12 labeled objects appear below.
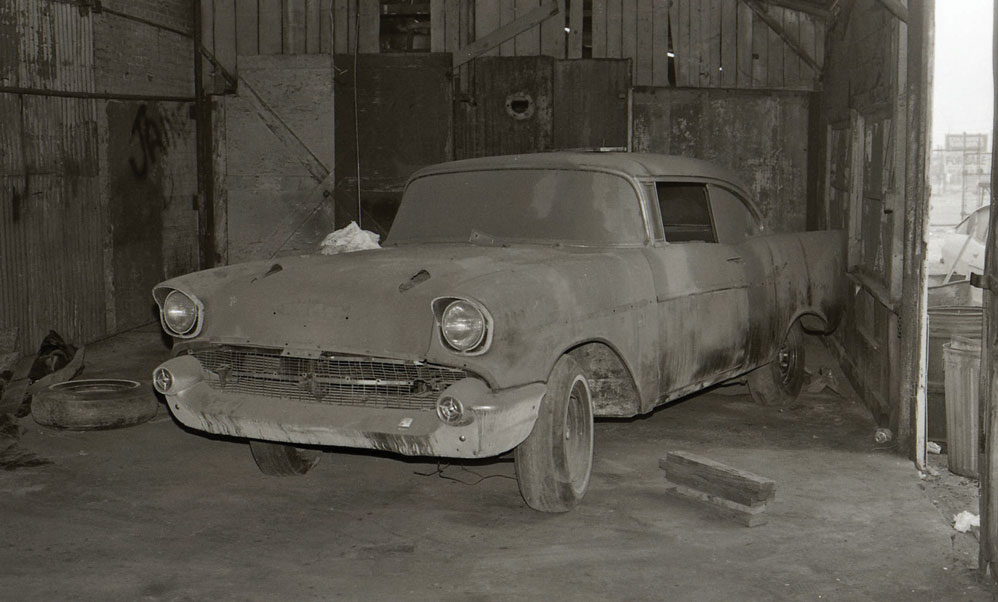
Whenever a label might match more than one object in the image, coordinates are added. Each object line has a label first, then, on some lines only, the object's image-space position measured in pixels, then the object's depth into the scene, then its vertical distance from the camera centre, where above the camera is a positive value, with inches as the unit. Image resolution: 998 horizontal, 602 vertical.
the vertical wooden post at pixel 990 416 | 168.9 -33.4
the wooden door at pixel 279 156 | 476.7 +18.4
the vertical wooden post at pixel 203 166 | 488.1 +14.5
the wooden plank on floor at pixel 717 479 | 200.2 -52.3
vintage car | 186.2 -23.1
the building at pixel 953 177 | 1206.0 +23.7
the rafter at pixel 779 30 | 474.3 +71.0
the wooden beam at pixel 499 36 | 476.7 +69.2
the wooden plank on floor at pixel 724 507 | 198.5 -56.8
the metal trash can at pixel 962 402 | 222.8 -41.7
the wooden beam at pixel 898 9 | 248.1 +42.0
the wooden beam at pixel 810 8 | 444.1 +76.2
